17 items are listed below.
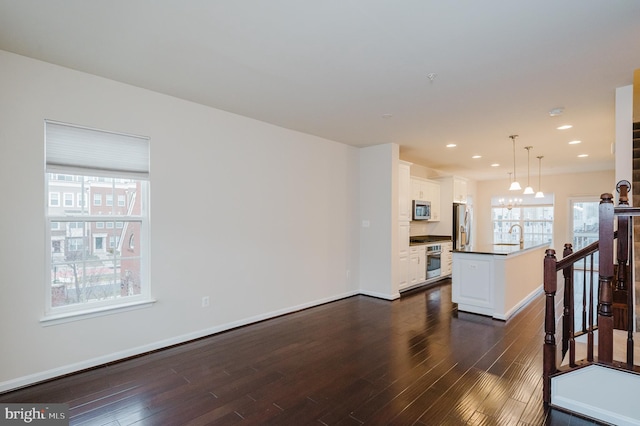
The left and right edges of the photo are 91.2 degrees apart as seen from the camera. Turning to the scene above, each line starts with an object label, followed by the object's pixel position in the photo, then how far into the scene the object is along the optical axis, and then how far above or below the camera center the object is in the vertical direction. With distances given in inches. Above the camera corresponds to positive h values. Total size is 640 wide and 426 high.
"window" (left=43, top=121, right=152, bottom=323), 110.8 -3.9
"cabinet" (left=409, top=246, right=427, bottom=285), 237.9 -41.4
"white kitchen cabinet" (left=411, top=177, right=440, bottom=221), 273.8 +18.2
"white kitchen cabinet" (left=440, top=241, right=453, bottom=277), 280.1 -43.3
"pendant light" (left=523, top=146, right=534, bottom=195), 208.9 +44.7
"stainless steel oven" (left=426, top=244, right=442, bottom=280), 259.9 -41.1
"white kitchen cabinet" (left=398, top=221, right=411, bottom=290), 224.1 -30.7
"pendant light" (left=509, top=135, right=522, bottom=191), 192.5 +17.6
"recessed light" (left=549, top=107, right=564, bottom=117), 144.2 +47.2
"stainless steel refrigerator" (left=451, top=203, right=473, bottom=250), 307.7 -15.1
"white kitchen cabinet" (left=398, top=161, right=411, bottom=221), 225.1 +15.3
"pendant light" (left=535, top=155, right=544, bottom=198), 234.4 +42.8
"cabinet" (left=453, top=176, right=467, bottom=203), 310.7 +22.8
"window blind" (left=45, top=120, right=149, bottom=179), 109.6 +22.7
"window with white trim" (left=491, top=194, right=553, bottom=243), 351.9 -7.3
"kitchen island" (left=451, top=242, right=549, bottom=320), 172.6 -39.7
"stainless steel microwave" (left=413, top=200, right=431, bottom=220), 270.3 +1.7
